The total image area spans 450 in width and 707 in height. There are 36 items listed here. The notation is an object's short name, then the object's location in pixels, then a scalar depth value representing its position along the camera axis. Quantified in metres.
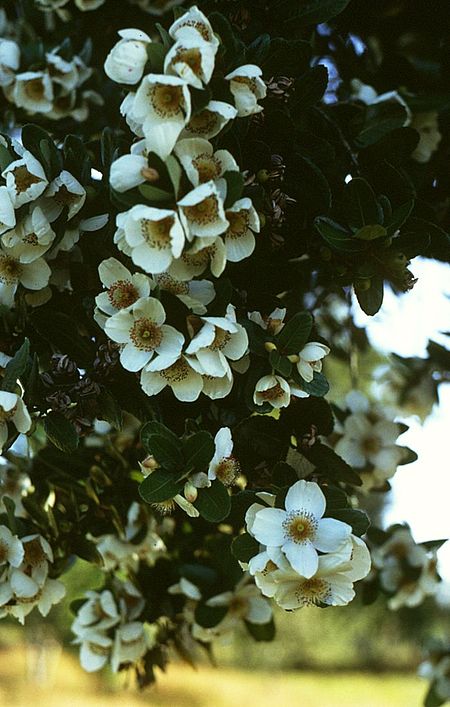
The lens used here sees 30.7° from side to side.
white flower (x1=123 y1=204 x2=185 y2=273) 0.86
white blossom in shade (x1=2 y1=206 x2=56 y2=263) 1.02
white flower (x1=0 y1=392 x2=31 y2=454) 0.99
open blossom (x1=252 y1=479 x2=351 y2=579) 0.90
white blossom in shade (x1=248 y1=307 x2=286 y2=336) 1.04
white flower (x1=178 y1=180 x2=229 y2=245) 0.84
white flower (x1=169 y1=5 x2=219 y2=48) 0.90
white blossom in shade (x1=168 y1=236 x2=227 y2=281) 0.90
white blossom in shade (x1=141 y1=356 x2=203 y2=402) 0.95
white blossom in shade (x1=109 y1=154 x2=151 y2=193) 0.88
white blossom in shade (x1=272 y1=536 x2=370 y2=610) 0.91
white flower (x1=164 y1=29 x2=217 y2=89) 0.86
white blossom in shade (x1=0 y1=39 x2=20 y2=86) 1.59
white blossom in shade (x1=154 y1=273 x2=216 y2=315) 0.96
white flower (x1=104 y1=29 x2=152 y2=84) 0.90
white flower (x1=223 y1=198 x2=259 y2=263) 0.90
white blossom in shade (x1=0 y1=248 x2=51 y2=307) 1.07
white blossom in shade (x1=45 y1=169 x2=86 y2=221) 1.04
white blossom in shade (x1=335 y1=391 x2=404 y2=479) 1.63
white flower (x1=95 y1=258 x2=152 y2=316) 0.98
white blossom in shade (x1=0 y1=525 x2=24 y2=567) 1.24
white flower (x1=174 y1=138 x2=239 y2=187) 0.87
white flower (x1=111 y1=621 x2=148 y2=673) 1.50
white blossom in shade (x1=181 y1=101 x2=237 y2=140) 0.88
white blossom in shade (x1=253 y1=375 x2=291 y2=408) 0.99
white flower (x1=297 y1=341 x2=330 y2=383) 0.99
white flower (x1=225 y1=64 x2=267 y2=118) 0.91
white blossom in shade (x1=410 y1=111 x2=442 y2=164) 1.48
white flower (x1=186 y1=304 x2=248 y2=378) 0.91
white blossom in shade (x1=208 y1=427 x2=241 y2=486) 0.97
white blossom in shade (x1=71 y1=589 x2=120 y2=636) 1.51
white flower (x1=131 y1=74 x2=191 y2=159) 0.85
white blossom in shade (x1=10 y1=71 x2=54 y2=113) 1.59
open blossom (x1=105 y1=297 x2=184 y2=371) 0.93
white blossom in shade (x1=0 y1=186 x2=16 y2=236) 0.99
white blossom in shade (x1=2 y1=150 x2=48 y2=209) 0.99
